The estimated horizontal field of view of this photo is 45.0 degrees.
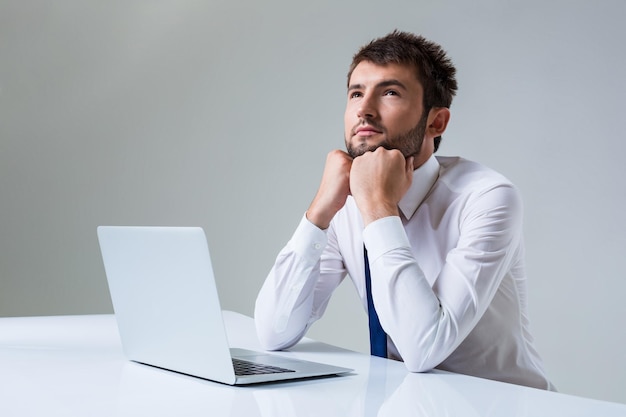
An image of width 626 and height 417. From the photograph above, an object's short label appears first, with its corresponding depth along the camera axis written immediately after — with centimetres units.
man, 148
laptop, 113
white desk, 99
